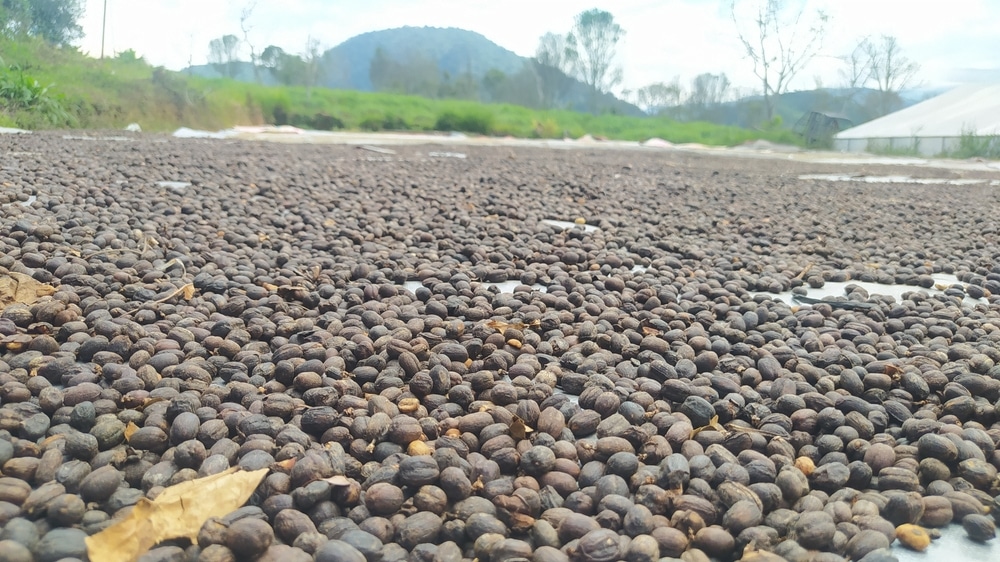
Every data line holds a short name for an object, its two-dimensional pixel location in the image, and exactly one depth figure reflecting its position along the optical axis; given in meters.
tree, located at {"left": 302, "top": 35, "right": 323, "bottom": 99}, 32.38
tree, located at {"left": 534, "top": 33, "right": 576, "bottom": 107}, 39.50
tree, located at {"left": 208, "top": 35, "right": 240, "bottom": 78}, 26.92
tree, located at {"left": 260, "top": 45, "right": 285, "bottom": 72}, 30.59
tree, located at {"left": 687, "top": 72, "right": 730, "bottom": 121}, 40.91
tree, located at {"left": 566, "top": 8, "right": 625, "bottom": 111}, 40.41
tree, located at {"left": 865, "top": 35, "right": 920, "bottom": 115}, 34.69
